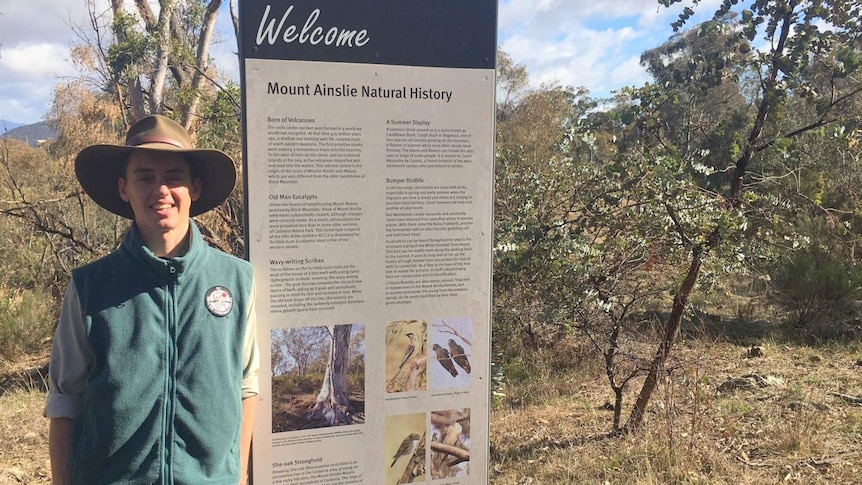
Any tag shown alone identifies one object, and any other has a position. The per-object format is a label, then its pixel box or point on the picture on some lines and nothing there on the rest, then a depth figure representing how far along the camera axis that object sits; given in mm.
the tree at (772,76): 3914
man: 1744
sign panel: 2107
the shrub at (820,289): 7941
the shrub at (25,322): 7164
